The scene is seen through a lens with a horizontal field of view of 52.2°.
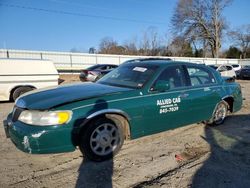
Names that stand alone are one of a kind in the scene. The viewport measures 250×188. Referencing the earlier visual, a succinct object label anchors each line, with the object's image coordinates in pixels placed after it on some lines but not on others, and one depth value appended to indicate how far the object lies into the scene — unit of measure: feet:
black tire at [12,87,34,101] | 32.27
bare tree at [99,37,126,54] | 186.87
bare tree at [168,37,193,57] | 178.19
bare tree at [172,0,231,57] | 173.40
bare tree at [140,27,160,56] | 185.98
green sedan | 11.72
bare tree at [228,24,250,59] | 218.79
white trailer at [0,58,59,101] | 31.65
